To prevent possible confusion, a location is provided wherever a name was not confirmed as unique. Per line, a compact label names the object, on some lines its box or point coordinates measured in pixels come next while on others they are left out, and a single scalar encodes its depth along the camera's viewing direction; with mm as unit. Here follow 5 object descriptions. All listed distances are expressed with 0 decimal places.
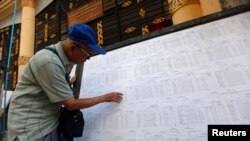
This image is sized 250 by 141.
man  800
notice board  647
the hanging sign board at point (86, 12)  3103
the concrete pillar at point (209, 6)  1641
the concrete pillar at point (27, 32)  3666
